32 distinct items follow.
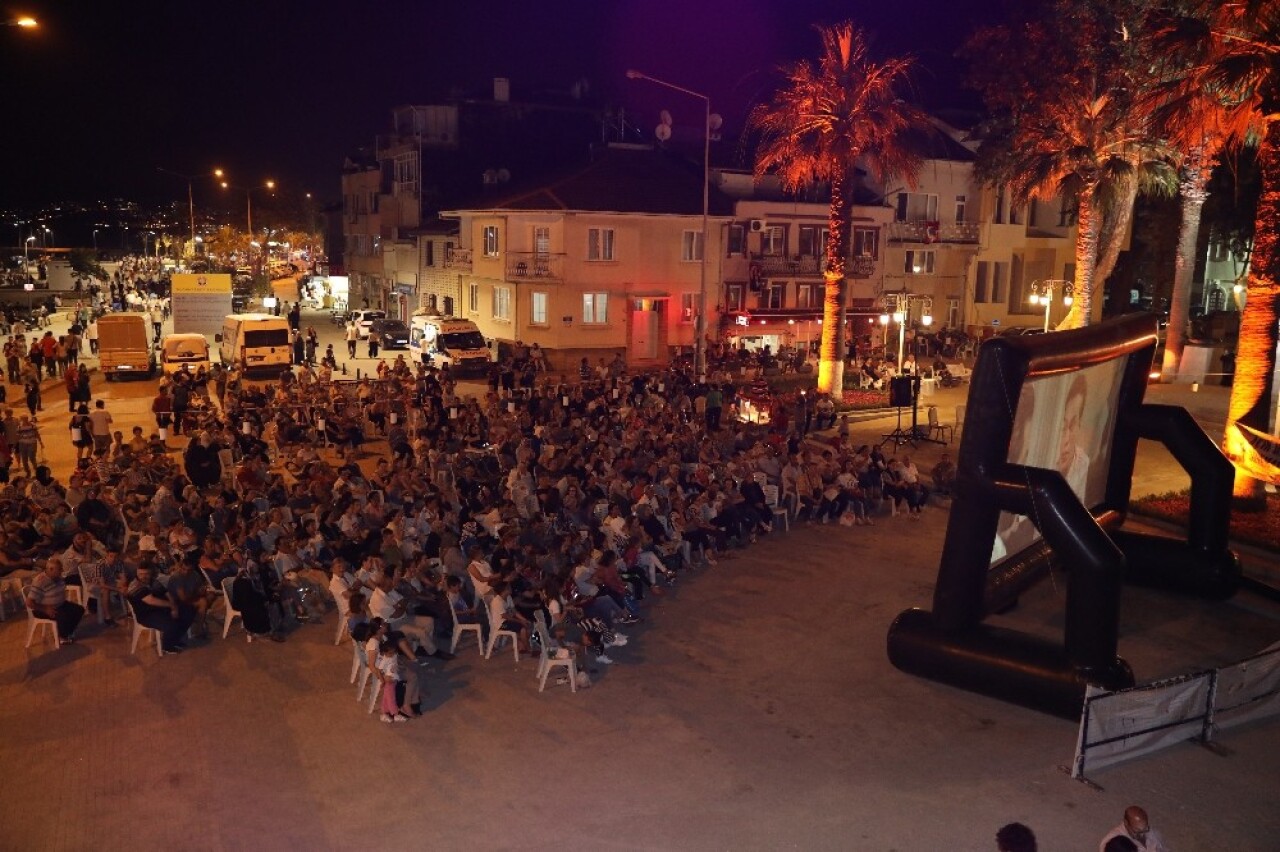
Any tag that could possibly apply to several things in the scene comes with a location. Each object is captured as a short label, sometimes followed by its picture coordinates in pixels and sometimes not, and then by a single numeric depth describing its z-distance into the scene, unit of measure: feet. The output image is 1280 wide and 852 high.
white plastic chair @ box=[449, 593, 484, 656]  41.16
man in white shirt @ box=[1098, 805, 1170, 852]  23.08
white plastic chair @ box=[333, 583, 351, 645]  39.87
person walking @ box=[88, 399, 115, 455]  69.02
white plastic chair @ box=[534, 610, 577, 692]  37.78
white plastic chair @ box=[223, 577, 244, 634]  41.70
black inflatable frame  35.32
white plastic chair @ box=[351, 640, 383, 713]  35.91
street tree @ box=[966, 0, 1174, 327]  102.32
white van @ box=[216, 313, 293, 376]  115.03
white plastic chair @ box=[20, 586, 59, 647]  40.96
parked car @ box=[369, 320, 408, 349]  152.46
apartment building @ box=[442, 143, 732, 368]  132.87
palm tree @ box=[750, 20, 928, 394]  96.32
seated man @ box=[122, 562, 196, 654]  40.24
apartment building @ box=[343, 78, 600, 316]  172.76
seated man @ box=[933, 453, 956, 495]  63.52
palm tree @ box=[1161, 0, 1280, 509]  55.42
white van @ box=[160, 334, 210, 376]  110.42
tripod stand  78.64
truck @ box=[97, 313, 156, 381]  112.78
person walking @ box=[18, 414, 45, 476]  67.82
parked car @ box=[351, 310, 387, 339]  164.12
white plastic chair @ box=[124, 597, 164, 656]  40.34
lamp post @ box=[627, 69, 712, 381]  104.94
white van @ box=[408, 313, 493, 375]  122.01
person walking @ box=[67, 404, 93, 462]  69.97
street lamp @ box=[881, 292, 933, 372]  107.55
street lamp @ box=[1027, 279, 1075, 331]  158.61
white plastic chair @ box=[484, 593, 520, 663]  40.50
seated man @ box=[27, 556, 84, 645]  40.78
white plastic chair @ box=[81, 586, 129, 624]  43.06
